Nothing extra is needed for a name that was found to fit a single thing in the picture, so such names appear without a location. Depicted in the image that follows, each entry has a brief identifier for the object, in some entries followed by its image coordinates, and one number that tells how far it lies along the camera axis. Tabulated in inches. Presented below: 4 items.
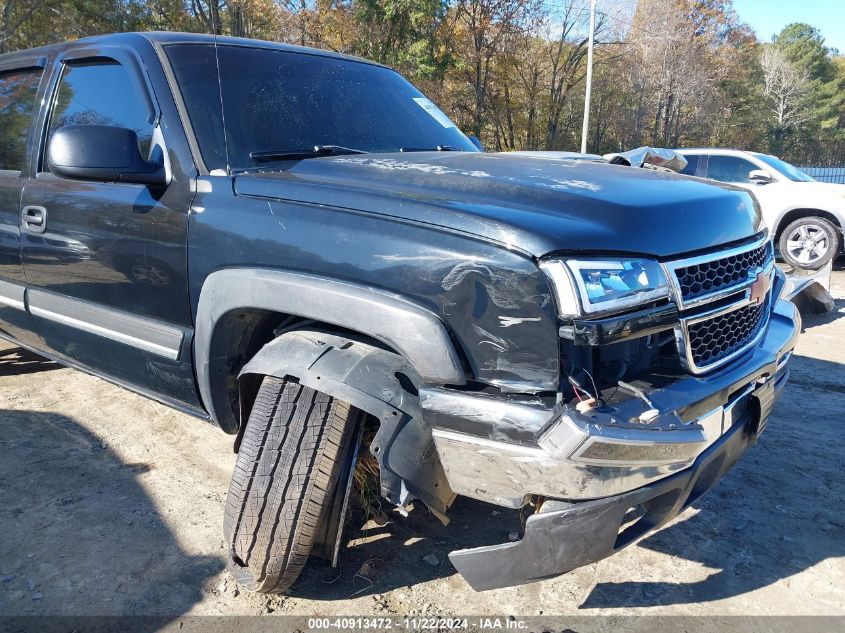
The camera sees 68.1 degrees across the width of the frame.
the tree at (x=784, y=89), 1635.1
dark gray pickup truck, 64.7
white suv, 322.7
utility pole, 841.9
